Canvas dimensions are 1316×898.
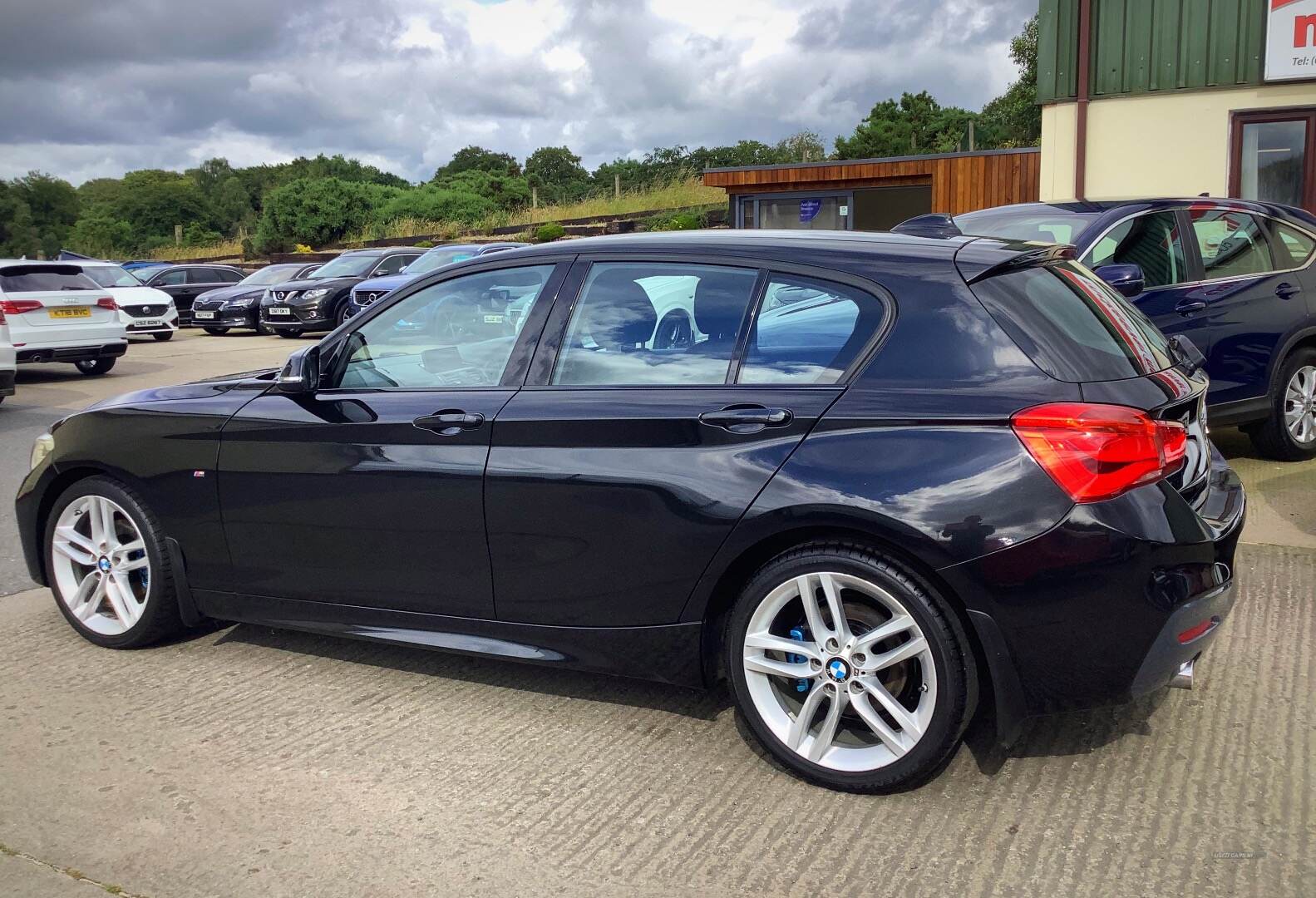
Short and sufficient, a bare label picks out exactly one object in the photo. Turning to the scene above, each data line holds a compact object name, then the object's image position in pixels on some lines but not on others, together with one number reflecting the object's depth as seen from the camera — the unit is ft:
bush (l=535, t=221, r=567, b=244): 103.50
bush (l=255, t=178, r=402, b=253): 141.69
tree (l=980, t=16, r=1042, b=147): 167.43
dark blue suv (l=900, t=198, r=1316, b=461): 22.89
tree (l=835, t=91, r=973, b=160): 215.31
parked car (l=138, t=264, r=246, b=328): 85.81
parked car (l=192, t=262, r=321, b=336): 72.79
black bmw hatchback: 10.12
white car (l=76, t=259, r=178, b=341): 67.05
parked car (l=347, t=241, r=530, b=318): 61.52
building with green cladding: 43.70
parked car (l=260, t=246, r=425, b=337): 68.13
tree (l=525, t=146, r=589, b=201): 285.02
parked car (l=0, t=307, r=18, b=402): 37.63
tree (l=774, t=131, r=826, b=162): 215.51
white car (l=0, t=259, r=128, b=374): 46.75
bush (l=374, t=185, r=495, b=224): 141.28
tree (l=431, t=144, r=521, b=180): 298.97
